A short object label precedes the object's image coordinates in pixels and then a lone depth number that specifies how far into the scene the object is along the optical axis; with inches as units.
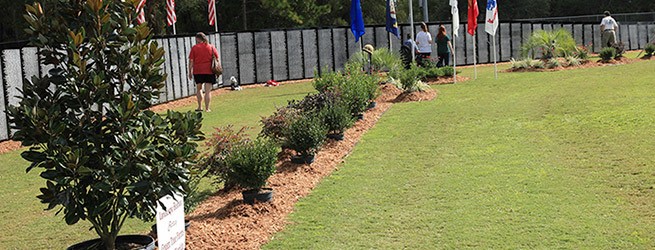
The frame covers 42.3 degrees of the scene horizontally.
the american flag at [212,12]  1153.7
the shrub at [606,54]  1090.1
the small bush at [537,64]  1007.0
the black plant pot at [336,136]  510.9
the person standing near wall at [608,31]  1258.6
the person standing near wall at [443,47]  1060.5
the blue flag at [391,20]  994.5
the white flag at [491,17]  954.7
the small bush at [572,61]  1037.3
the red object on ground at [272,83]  1109.5
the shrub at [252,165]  345.4
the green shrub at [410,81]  758.5
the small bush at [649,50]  1181.1
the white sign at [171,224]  236.8
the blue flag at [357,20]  907.4
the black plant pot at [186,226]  305.7
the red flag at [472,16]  984.3
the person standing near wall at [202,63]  738.8
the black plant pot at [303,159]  435.2
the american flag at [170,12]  1036.8
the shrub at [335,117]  496.1
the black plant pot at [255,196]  349.4
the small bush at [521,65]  1026.1
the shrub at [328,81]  603.0
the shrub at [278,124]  448.5
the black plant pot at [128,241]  258.2
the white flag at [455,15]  943.7
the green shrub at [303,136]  429.4
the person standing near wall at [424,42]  1041.5
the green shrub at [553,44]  1063.6
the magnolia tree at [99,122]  237.1
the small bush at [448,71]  948.1
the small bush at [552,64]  1006.4
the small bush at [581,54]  1090.9
